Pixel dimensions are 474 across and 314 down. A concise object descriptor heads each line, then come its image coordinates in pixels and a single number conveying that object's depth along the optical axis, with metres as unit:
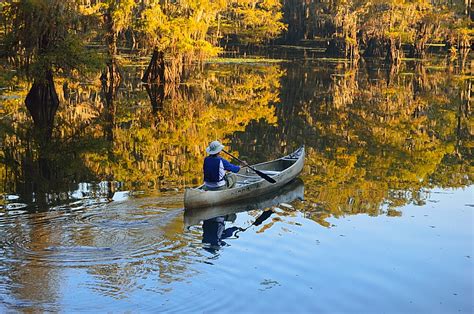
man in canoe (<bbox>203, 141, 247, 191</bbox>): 13.75
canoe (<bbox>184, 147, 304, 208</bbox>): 13.16
